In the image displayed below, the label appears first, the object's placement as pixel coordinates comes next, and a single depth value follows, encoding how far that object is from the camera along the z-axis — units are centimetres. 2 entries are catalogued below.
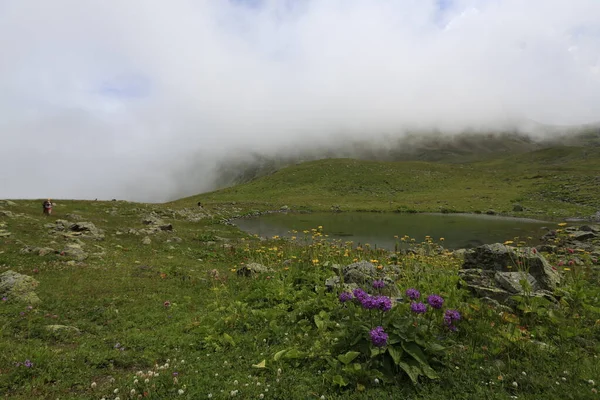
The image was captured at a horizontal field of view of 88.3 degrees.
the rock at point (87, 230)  2545
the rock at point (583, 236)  2615
